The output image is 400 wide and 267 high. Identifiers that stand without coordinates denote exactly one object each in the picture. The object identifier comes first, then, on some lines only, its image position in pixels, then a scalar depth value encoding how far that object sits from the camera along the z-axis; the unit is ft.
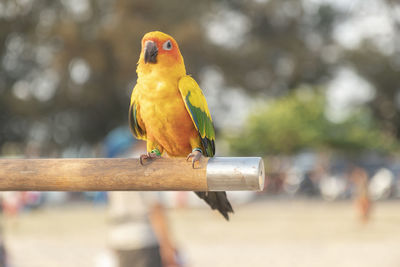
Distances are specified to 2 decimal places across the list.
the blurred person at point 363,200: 78.18
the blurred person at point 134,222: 24.92
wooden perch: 10.72
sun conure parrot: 12.39
